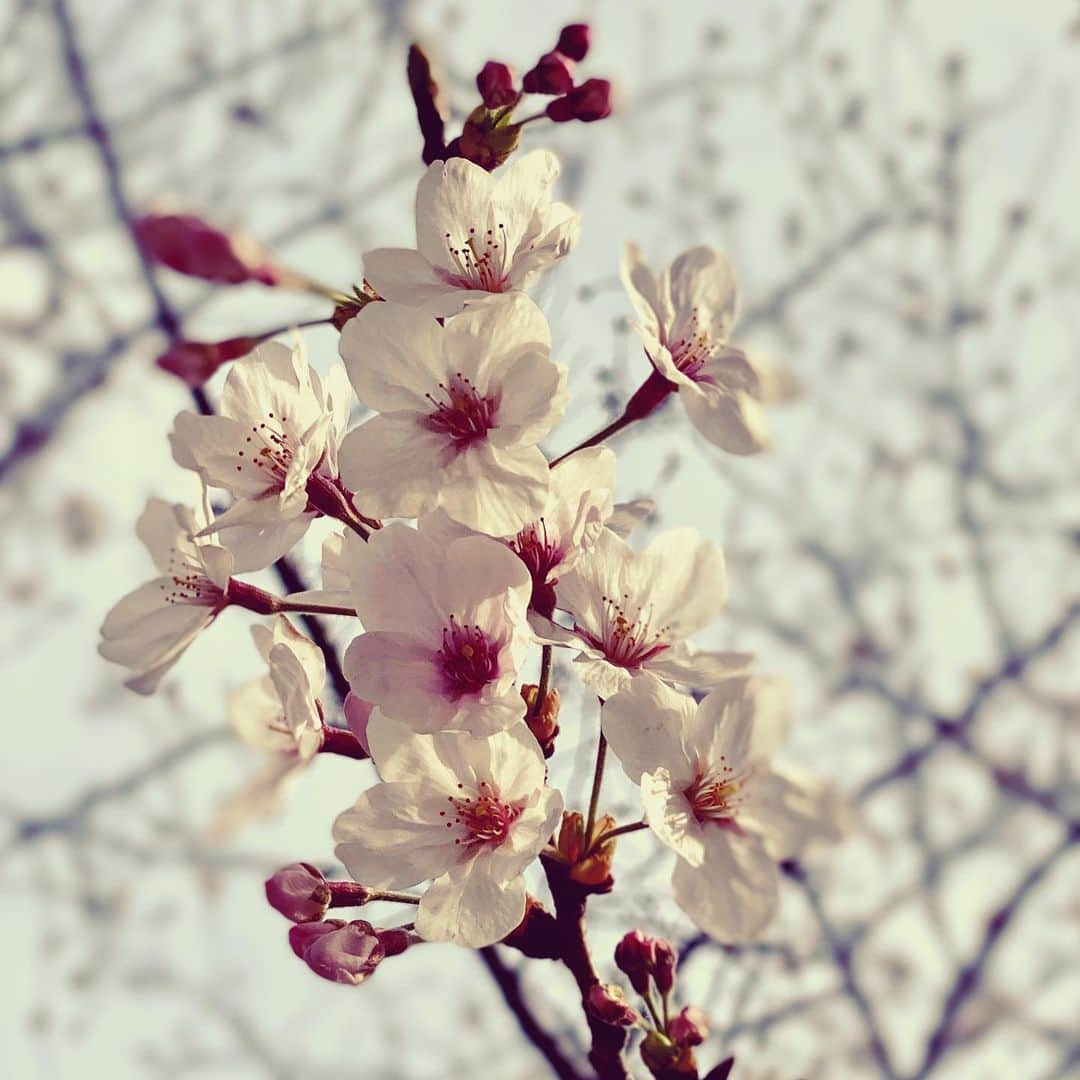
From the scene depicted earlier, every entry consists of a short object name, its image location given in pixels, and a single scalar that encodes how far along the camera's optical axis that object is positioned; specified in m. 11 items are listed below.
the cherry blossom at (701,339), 0.41
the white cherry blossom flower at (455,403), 0.39
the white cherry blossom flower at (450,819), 0.38
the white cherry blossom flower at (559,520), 0.40
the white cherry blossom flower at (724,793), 0.38
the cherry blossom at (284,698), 0.39
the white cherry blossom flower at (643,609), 0.39
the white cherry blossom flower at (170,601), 0.40
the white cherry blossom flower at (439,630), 0.38
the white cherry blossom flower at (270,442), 0.40
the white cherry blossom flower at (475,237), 0.40
